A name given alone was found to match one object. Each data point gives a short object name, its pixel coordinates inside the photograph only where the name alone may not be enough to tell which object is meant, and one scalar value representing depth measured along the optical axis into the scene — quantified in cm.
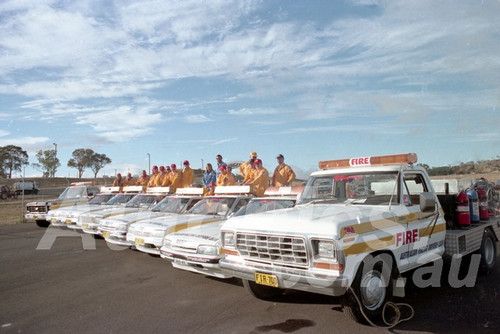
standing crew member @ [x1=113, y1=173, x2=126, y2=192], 1788
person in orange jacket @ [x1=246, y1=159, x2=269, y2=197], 1064
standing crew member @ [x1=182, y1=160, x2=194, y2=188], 1438
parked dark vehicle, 4191
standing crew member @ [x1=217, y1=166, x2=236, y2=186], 1148
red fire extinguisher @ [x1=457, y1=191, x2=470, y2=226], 677
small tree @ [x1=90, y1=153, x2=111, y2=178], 7905
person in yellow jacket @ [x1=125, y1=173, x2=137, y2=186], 1785
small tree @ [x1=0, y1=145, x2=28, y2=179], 7064
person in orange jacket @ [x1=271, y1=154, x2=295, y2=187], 1137
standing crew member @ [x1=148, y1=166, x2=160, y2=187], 1520
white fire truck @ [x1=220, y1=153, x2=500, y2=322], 454
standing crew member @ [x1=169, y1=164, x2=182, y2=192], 1443
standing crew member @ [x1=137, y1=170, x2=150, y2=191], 1681
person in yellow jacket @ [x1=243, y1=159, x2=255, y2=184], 1131
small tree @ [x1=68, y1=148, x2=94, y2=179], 7750
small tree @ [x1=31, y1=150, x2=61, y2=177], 7031
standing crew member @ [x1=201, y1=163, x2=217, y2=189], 1399
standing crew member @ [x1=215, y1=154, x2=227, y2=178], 1350
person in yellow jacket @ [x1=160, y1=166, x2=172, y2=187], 1468
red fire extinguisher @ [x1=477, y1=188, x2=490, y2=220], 736
